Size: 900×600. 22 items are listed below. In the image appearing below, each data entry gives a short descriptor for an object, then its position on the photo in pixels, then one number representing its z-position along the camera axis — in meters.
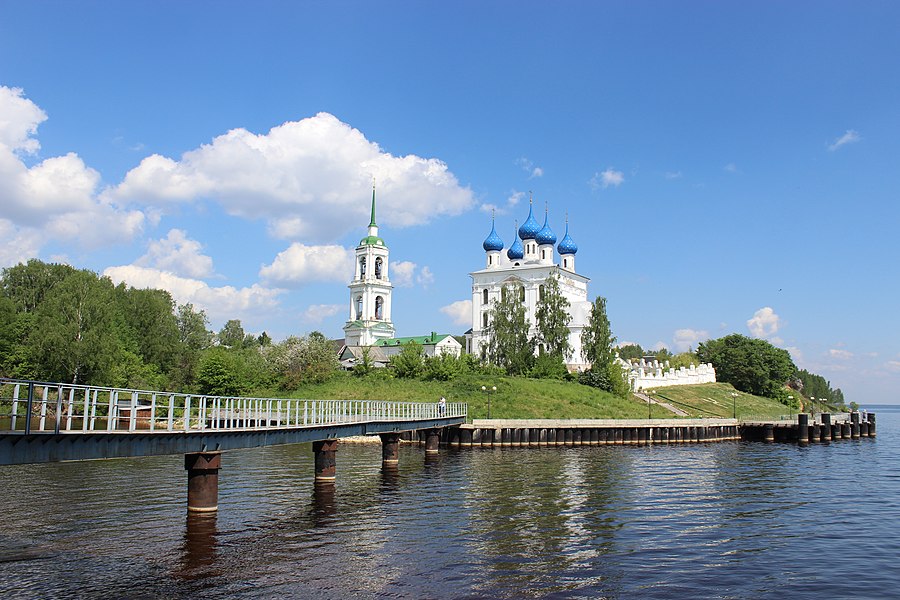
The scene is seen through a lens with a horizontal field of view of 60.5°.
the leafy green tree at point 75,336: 72.12
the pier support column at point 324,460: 40.25
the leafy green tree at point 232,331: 150.75
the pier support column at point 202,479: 29.14
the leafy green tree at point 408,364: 93.12
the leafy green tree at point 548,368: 94.56
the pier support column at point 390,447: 50.03
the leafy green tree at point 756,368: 137.75
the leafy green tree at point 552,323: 99.12
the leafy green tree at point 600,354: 92.12
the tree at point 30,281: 88.56
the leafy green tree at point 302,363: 88.06
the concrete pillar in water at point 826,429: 80.96
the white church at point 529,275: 120.44
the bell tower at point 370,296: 135.75
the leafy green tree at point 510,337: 97.25
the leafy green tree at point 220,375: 83.38
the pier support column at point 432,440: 58.31
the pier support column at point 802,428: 77.21
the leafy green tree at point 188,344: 92.50
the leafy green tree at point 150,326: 91.75
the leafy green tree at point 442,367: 90.25
